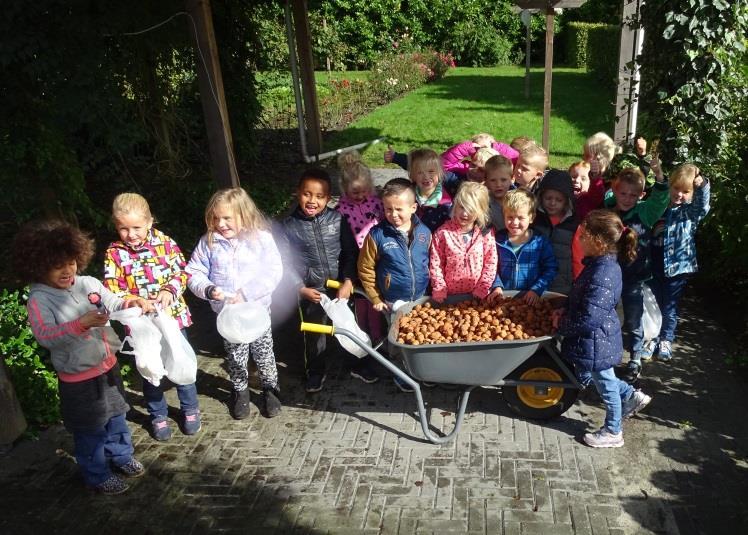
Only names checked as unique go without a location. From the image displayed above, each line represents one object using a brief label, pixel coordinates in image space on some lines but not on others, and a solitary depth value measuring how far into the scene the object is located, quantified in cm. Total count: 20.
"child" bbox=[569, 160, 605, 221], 491
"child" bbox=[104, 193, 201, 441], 368
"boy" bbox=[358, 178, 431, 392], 406
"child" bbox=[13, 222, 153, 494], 318
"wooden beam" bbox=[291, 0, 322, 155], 1118
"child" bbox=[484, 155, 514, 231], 458
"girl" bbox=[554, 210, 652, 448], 352
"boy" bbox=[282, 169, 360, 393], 420
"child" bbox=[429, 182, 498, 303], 410
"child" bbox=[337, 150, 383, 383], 448
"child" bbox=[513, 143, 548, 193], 489
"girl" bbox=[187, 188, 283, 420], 393
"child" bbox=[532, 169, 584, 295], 437
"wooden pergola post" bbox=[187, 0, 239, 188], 516
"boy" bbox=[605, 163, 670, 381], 431
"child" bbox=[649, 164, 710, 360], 415
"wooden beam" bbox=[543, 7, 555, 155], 798
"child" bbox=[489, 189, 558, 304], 404
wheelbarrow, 349
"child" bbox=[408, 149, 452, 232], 462
